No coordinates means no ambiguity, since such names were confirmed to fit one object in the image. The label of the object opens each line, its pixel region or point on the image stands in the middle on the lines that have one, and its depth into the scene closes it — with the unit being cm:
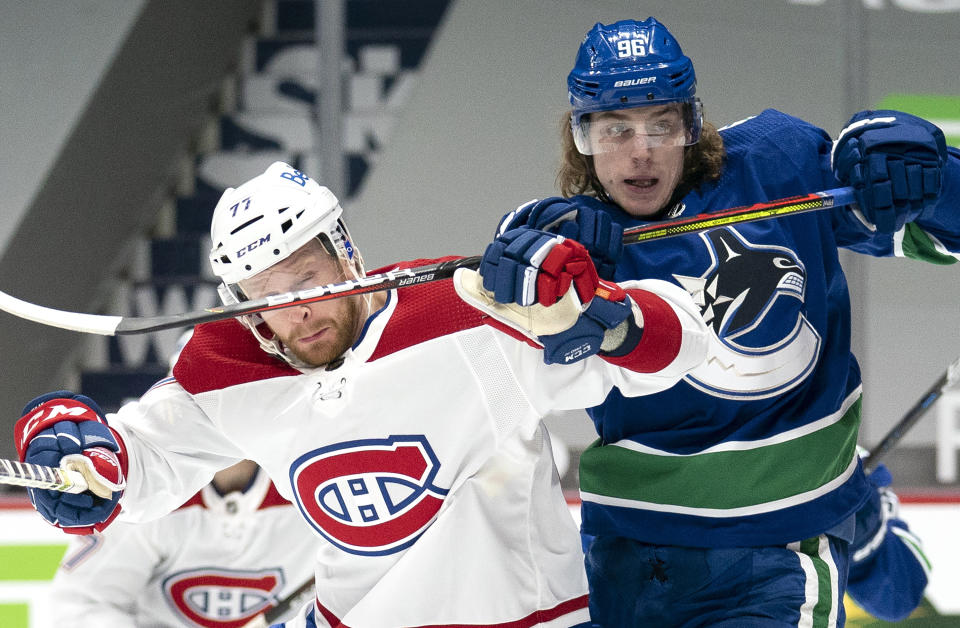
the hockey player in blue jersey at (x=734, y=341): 868
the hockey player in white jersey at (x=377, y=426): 850
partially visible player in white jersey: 934
